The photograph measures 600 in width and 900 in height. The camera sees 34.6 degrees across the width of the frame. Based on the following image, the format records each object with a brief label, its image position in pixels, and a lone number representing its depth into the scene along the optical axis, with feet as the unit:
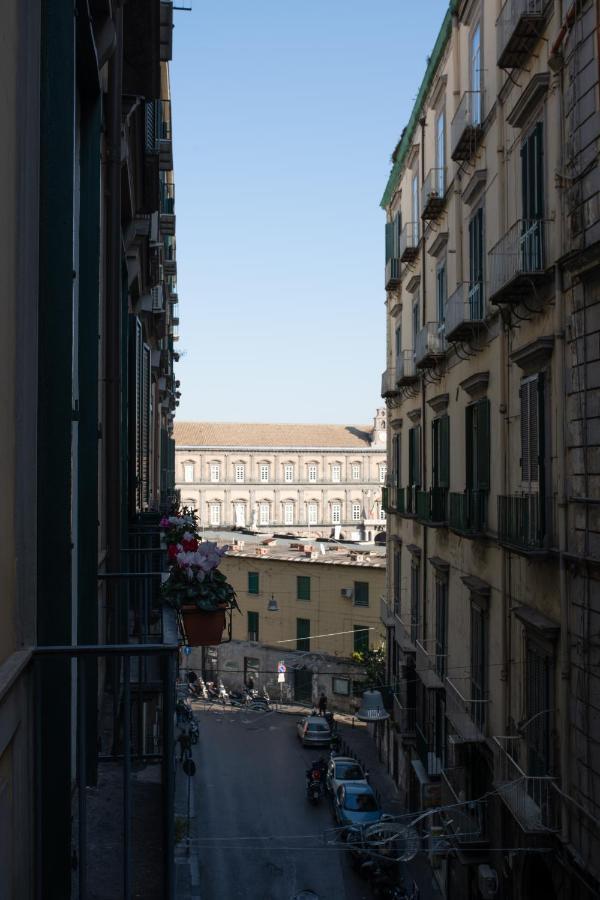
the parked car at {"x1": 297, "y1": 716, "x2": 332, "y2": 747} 104.27
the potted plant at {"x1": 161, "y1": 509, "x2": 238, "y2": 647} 23.85
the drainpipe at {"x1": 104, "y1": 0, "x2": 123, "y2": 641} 23.26
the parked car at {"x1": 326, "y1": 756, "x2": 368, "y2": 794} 82.57
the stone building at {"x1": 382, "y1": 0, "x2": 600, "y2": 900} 36.17
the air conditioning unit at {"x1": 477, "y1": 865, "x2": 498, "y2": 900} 47.88
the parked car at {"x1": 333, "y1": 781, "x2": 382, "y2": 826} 73.46
